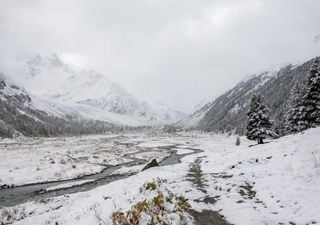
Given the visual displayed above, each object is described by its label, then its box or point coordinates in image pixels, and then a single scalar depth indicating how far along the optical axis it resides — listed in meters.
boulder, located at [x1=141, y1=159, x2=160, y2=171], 27.06
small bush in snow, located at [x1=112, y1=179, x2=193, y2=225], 7.85
